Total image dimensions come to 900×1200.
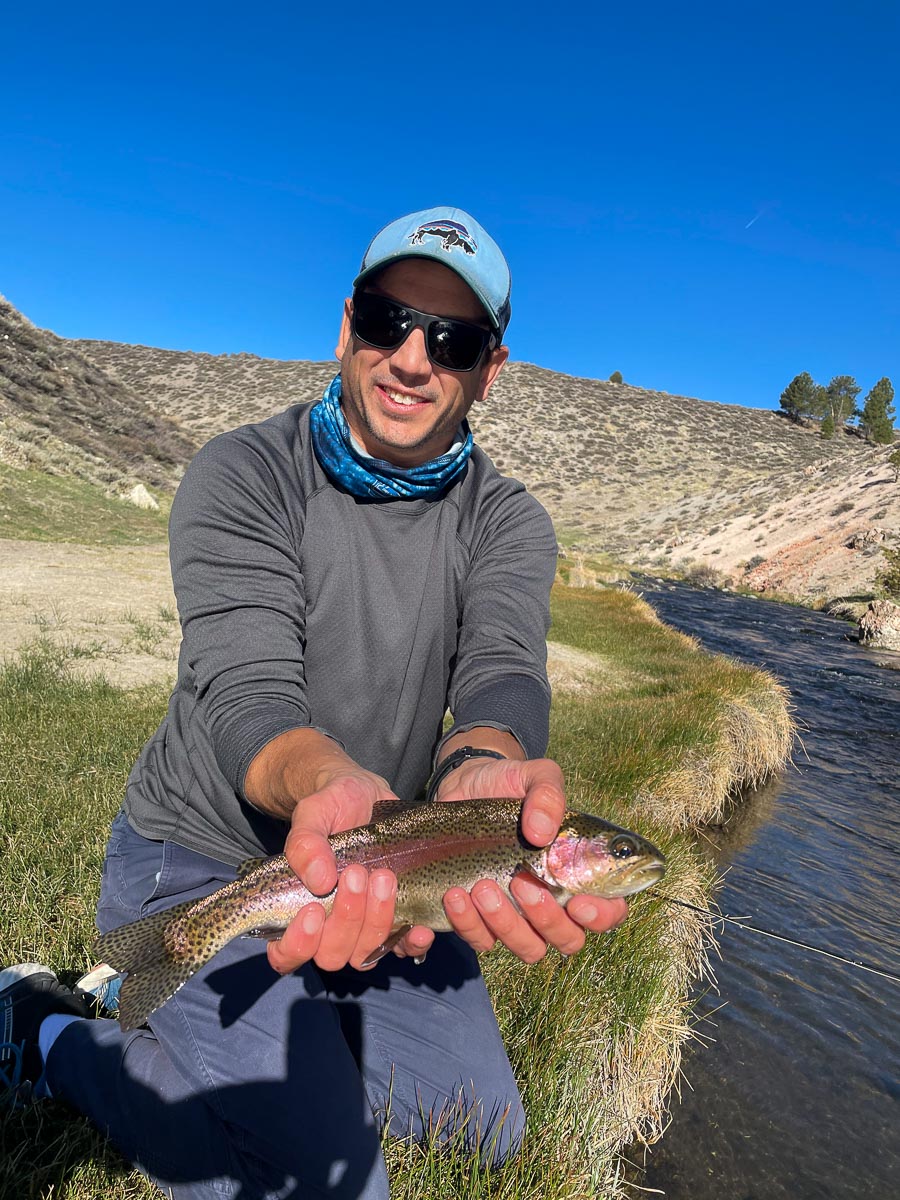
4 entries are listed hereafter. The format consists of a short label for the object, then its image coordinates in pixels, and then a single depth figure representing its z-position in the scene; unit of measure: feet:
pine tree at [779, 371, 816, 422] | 293.84
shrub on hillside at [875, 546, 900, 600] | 94.94
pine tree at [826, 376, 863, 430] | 296.71
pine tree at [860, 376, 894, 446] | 243.81
